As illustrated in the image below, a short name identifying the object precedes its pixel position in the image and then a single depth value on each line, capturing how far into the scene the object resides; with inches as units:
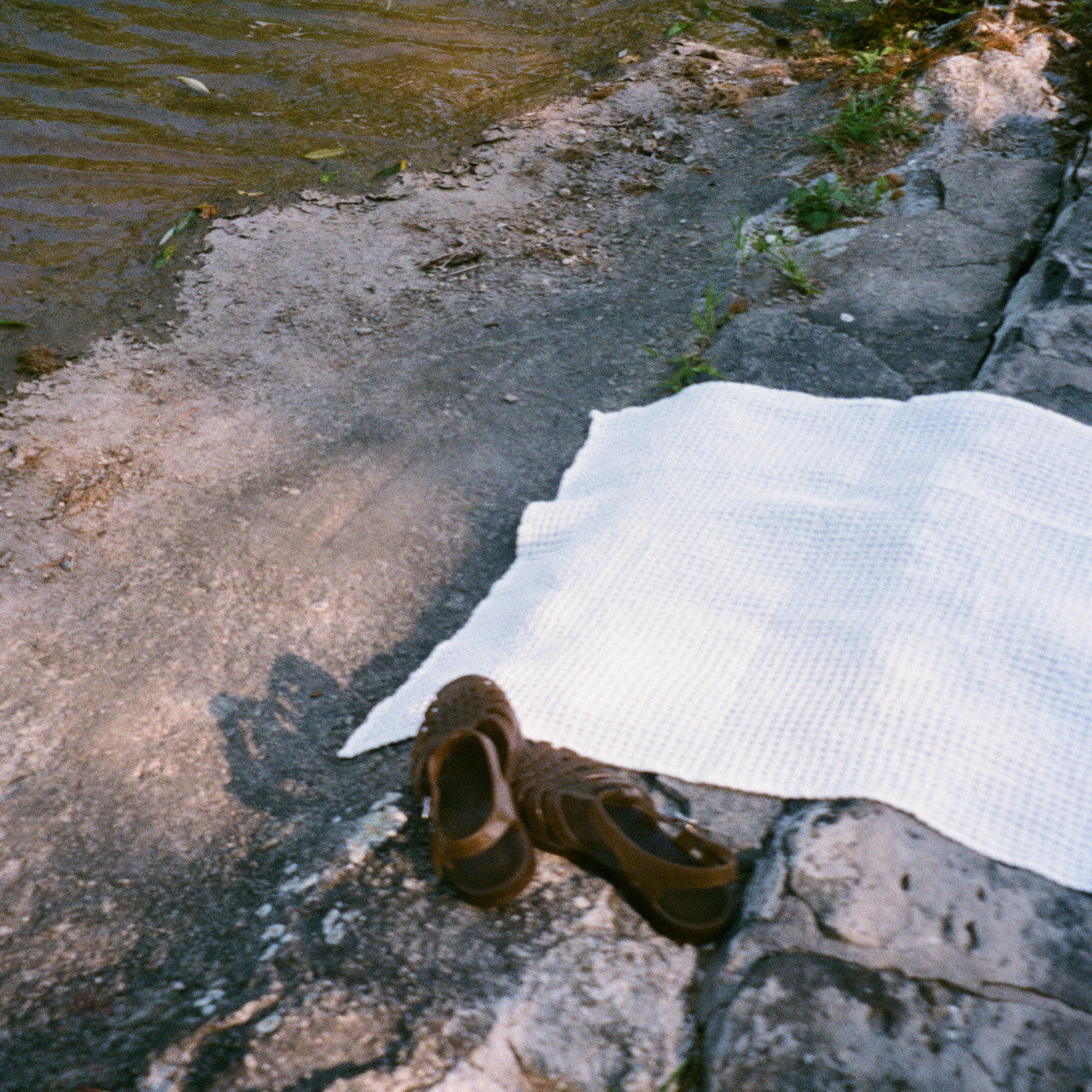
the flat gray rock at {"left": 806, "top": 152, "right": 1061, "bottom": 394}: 105.2
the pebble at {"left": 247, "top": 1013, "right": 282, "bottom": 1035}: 51.6
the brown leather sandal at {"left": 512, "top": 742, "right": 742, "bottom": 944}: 56.6
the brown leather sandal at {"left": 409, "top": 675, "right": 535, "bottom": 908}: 58.0
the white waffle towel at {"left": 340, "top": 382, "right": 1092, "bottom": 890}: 63.3
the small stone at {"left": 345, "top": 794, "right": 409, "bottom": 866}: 62.7
